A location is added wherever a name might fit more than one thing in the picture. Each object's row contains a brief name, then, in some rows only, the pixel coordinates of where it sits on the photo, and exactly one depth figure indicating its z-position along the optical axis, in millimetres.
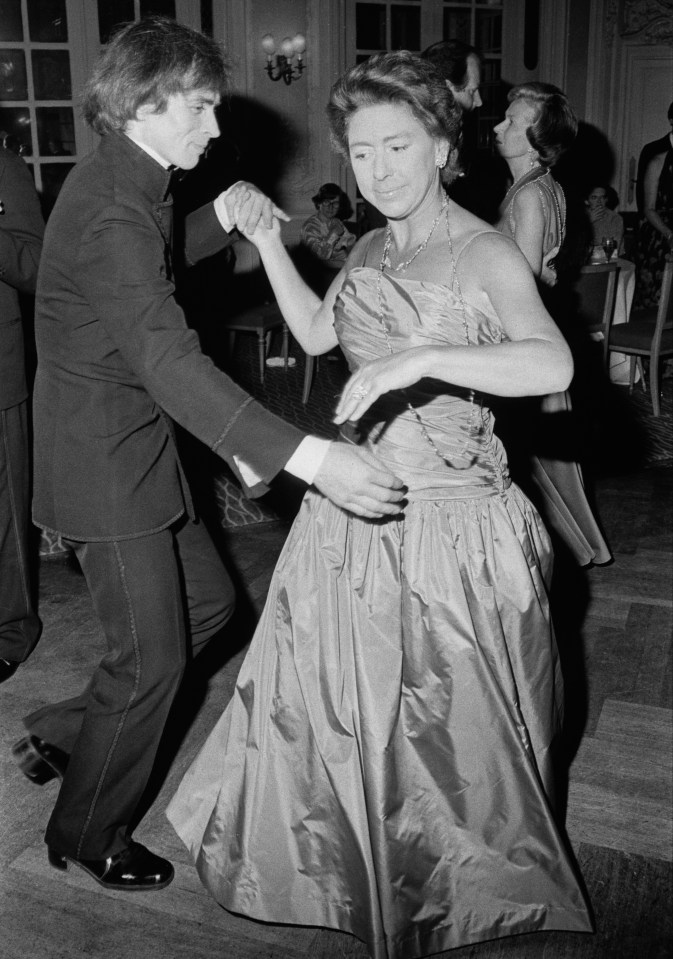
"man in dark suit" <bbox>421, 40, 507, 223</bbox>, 2916
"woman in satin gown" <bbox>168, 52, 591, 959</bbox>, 1697
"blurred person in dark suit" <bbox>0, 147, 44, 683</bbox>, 2564
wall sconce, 8109
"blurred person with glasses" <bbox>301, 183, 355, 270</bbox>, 6496
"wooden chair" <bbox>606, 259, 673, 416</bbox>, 5352
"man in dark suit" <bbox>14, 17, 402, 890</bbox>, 1528
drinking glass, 5874
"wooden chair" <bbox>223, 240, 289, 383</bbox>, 6039
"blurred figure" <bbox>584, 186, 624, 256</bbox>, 6602
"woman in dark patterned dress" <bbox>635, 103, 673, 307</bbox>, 6137
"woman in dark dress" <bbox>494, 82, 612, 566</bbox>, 3041
